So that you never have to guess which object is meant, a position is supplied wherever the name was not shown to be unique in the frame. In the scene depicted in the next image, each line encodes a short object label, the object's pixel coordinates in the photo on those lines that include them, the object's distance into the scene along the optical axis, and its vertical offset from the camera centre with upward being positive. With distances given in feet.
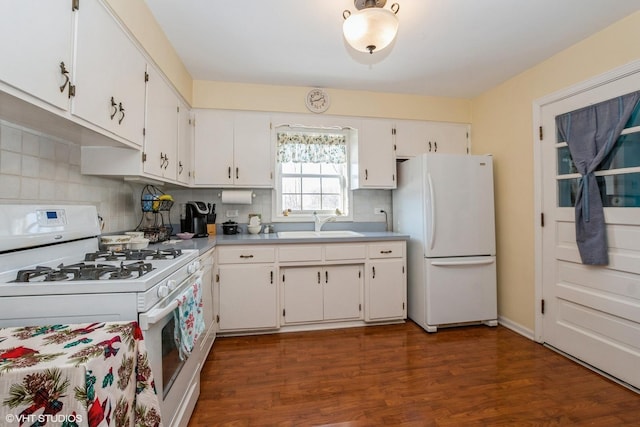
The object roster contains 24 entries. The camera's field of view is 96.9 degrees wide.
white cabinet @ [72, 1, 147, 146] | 4.03 +2.39
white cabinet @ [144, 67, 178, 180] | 6.20 +2.17
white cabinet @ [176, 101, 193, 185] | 8.18 +2.26
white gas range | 3.35 -0.81
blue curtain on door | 6.23 +1.49
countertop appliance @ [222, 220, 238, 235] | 9.49 -0.31
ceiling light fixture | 5.14 +3.56
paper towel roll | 9.43 +0.76
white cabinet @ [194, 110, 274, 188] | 9.16 +2.29
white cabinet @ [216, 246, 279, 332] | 8.14 -2.03
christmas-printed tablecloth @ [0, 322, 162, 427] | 2.12 -1.30
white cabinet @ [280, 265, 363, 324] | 8.52 -2.29
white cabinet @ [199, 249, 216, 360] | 6.58 -2.09
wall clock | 9.72 +4.06
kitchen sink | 9.86 -0.54
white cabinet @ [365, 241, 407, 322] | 8.92 -2.06
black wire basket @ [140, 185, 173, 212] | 7.11 +0.43
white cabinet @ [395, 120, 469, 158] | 10.30 +2.96
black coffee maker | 8.65 +0.03
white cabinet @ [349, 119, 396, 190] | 10.00 +2.22
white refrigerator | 8.68 -0.74
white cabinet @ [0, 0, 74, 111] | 2.93 +1.98
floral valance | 10.37 +2.64
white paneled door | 5.98 -1.06
